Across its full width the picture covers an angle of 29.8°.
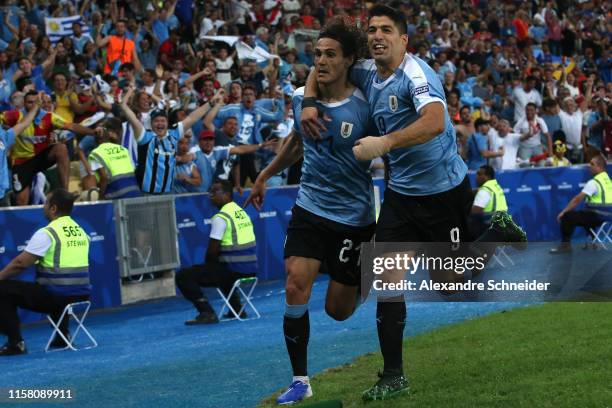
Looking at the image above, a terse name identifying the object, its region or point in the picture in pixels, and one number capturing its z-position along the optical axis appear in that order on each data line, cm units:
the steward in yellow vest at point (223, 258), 1387
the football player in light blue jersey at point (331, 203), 758
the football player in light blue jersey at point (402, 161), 732
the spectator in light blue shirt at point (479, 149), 2202
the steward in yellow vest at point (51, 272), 1194
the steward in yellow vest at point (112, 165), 1527
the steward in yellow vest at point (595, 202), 1938
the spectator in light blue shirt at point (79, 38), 2044
